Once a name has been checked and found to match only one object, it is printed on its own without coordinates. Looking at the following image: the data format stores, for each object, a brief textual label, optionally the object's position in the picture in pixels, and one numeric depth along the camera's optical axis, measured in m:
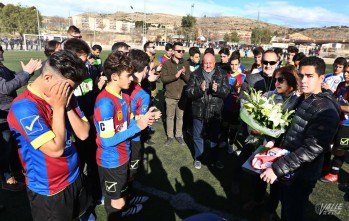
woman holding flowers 3.28
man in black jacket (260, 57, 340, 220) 2.37
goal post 41.92
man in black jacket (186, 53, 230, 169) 4.75
